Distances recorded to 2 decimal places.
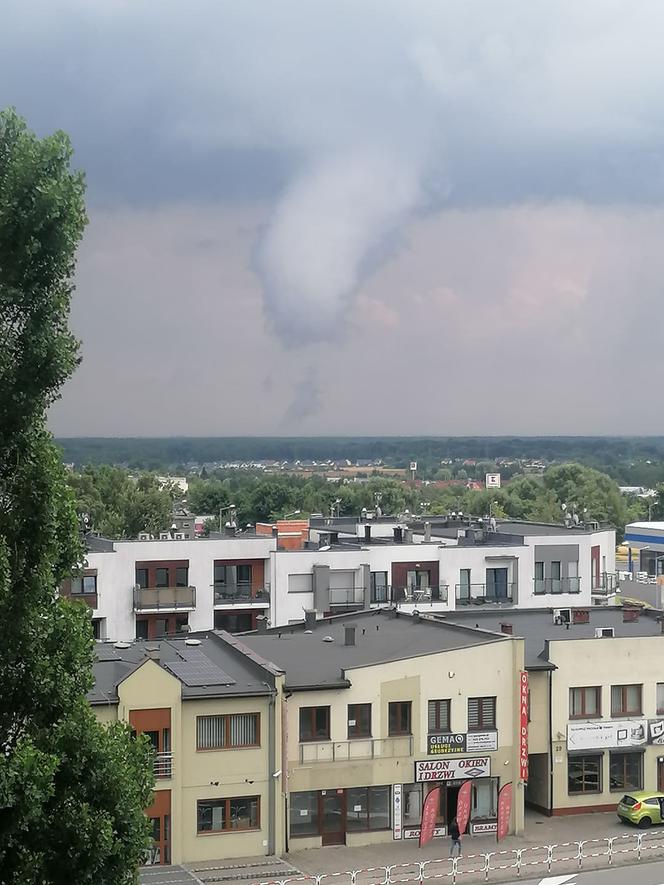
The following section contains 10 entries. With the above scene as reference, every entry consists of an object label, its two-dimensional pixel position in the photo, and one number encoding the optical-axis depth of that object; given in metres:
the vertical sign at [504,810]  43.91
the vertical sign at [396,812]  43.66
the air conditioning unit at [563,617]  56.53
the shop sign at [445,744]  44.34
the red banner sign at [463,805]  43.56
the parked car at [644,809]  45.16
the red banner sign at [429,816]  43.16
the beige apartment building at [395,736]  43.03
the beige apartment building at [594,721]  47.06
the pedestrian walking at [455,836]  41.88
